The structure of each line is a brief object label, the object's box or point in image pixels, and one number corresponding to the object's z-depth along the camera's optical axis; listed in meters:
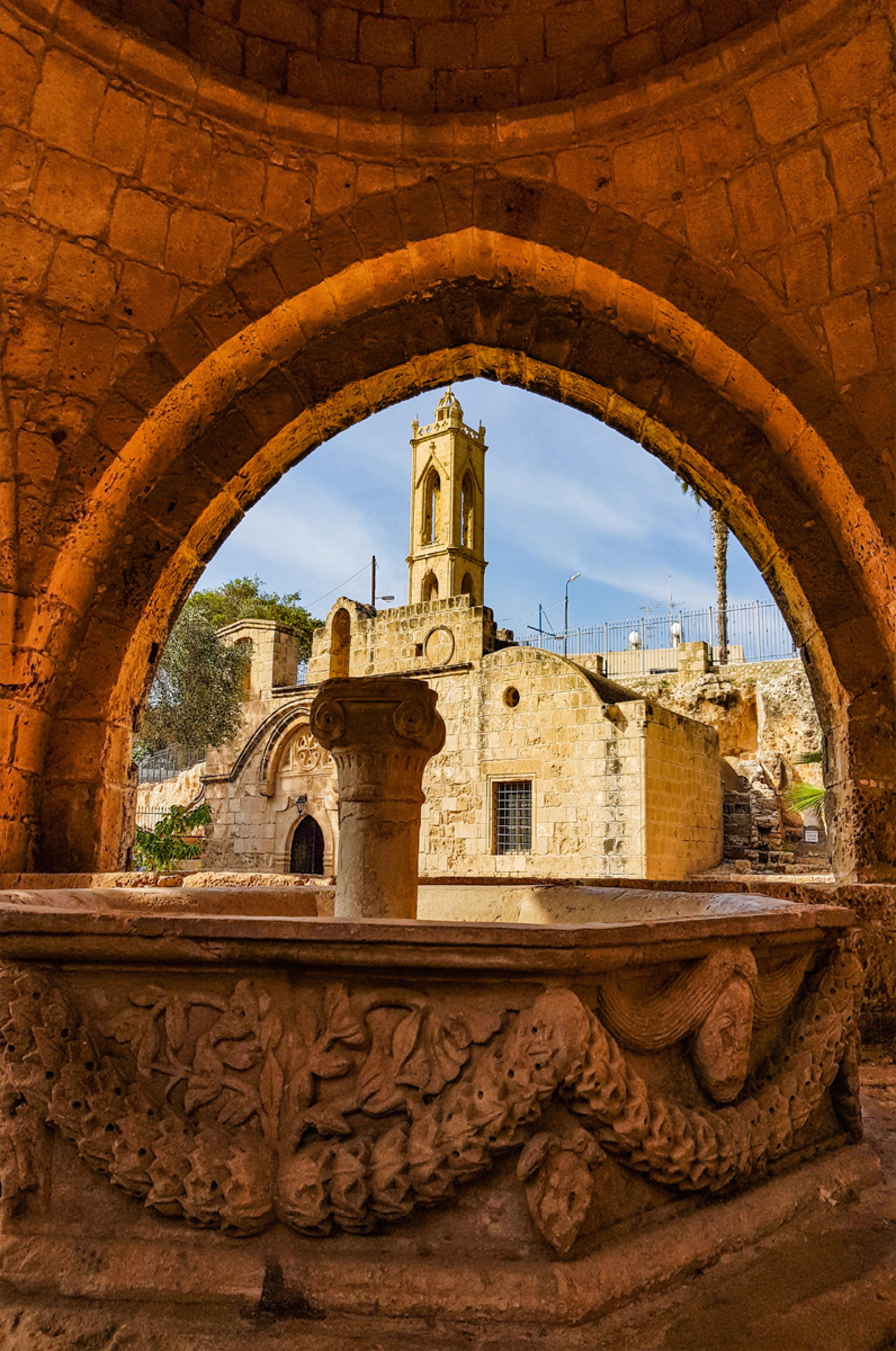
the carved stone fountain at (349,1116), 1.87
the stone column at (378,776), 3.46
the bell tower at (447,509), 27.75
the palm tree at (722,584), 26.20
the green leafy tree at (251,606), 30.30
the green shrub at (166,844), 10.45
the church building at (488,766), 13.03
